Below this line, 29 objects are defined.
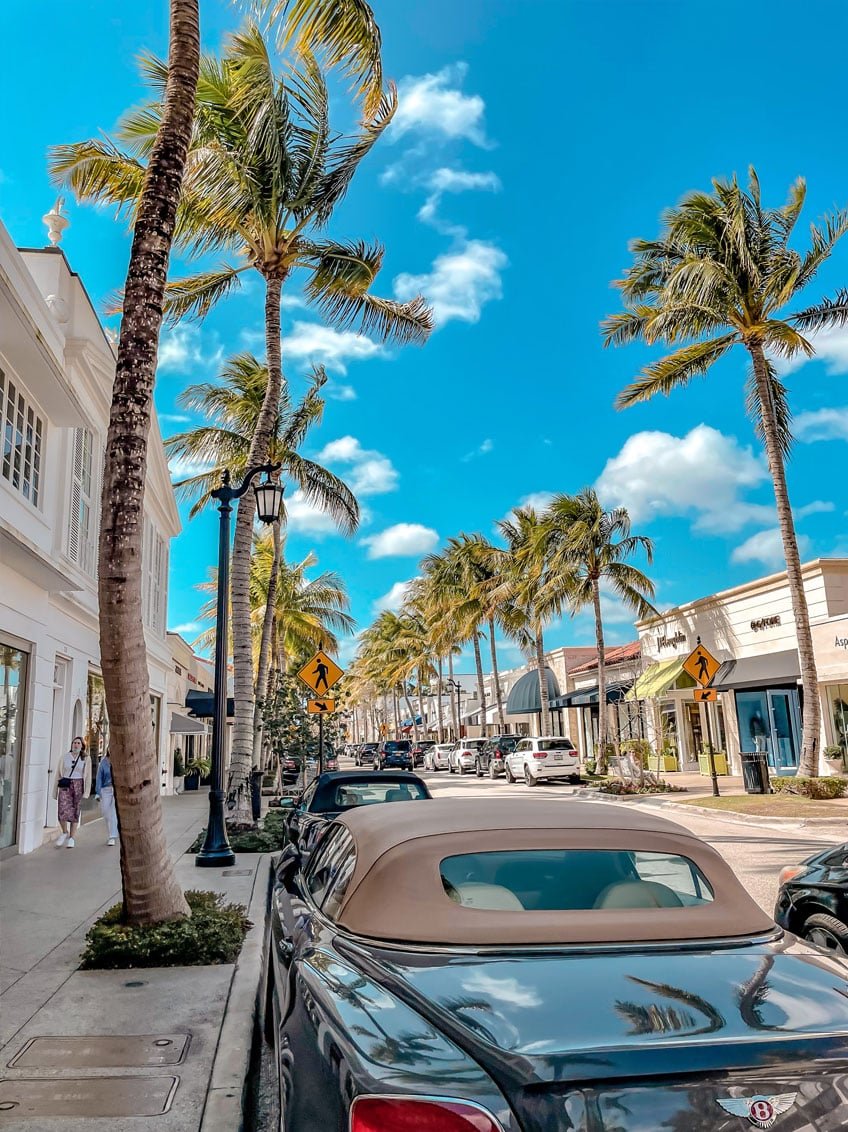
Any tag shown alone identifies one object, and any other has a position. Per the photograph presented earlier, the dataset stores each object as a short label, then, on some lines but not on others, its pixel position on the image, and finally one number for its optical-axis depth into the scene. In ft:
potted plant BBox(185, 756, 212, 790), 109.29
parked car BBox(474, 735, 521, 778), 121.80
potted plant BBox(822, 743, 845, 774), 77.00
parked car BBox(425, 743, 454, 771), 152.97
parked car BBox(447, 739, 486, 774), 137.49
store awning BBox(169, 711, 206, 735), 99.30
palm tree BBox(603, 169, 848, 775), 65.87
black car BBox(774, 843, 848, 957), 18.79
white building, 39.22
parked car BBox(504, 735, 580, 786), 97.40
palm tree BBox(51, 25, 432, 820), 43.45
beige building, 79.00
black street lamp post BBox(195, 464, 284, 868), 38.01
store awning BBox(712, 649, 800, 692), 80.19
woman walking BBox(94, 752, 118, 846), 44.73
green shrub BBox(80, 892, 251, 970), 21.44
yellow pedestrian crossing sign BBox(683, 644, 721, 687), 65.72
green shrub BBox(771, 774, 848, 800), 60.64
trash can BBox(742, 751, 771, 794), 67.51
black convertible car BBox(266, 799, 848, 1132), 6.51
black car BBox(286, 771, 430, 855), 31.99
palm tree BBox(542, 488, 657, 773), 102.42
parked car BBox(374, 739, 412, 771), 152.76
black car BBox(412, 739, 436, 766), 176.21
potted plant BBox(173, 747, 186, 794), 107.45
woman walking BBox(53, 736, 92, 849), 43.65
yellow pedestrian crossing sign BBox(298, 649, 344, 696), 58.65
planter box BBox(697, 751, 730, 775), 97.14
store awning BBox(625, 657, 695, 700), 100.53
